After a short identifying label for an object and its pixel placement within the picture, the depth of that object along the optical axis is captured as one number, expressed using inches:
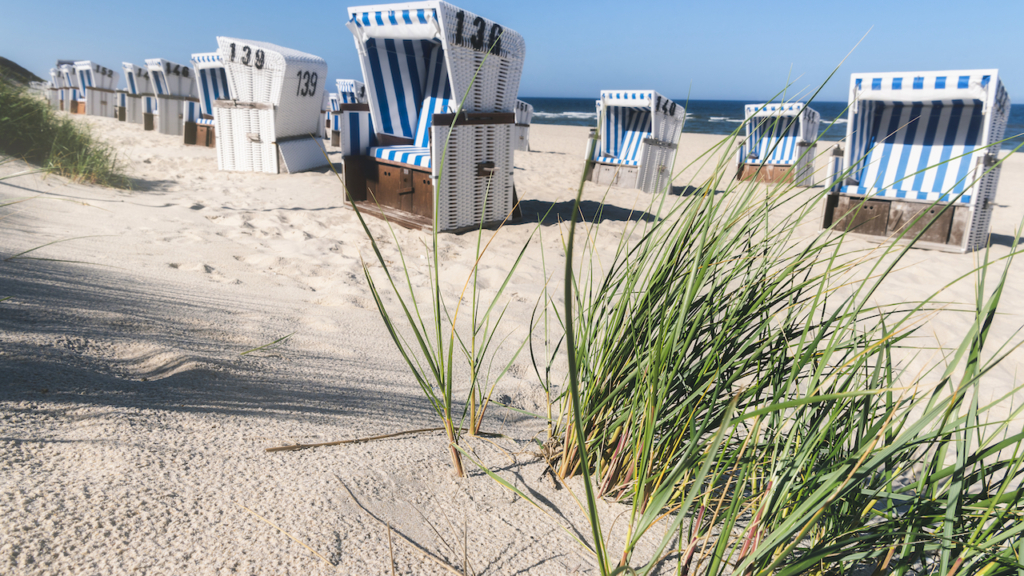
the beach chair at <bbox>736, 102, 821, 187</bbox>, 346.0
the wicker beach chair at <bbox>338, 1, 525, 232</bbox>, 171.5
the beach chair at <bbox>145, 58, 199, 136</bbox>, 426.3
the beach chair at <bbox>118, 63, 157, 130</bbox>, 450.9
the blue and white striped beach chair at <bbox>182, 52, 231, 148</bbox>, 361.1
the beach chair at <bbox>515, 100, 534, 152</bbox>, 496.7
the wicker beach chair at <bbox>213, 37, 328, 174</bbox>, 257.6
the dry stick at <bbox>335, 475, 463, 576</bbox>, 35.3
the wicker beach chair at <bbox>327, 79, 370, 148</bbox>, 431.2
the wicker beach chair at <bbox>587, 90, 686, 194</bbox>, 307.9
